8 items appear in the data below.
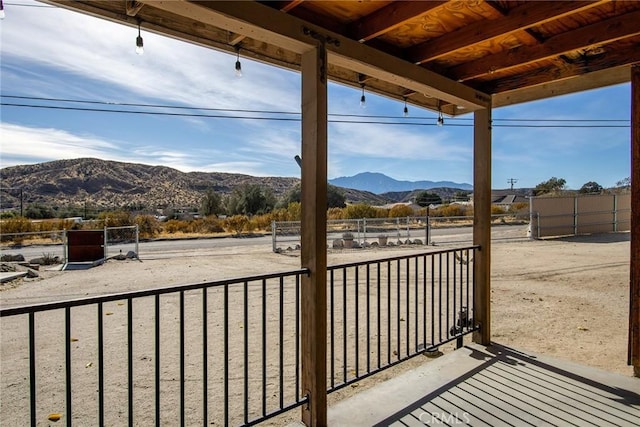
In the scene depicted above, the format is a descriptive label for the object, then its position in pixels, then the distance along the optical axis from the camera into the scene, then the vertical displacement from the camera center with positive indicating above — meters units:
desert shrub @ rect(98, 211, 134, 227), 17.33 -0.32
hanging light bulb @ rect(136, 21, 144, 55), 1.62 +0.77
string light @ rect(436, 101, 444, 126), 3.41 +0.89
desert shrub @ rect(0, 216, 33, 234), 14.67 -0.55
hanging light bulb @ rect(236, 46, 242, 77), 1.97 +0.80
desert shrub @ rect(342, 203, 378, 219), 20.86 +0.01
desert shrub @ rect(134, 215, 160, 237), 18.41 -0.68
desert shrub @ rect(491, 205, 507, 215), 22.97 +0.13
